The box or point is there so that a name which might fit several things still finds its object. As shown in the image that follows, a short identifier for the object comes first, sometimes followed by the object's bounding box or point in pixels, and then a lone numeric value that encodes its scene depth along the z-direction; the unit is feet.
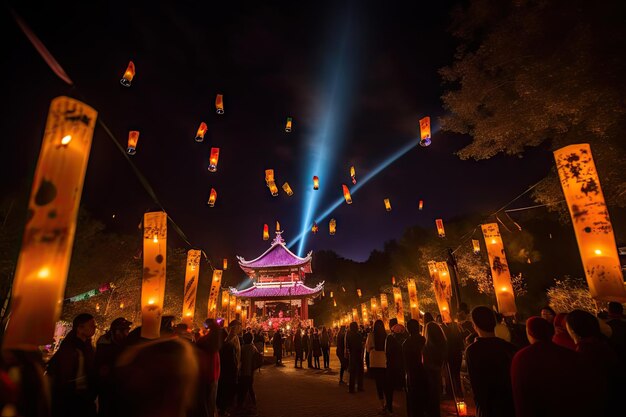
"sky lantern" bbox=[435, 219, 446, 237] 64.51
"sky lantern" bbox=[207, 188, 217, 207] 49.21
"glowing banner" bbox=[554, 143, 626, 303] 16.24
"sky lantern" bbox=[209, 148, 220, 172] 41.42
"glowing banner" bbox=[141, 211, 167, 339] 25.19
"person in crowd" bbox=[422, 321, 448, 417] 17.78
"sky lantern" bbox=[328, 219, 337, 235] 64.28
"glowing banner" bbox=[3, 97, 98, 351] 10.61
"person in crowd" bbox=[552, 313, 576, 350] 12.59
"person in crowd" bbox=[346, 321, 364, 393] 29.71
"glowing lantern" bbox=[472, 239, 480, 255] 60.13
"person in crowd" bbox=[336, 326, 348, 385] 35.78
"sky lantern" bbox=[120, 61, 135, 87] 32.83
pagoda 112.27
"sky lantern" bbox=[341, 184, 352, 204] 54.03
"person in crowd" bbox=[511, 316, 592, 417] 8.09
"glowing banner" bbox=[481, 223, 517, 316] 27.43
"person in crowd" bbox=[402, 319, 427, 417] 17.87
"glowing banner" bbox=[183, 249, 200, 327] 39.92
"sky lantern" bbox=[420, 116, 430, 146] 37.17
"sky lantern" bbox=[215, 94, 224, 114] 41.88
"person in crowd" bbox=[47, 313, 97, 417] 10.96
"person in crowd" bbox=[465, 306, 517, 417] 10.27
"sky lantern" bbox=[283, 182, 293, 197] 55.57
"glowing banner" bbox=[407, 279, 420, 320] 63.59
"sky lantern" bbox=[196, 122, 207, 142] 39.75
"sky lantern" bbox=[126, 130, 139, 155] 36.17
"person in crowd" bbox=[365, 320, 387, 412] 23.67
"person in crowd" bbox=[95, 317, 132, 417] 11.73
